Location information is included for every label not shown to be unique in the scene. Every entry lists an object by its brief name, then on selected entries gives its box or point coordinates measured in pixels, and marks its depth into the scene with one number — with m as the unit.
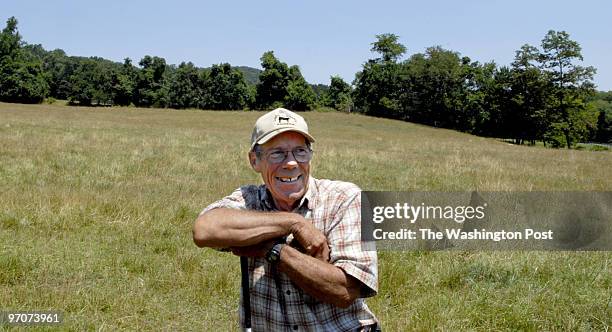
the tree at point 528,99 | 61.66
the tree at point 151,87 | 94.75
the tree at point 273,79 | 99.31
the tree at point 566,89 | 57.03
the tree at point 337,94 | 111.25
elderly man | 2.27
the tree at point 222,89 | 99.31
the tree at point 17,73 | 79.19
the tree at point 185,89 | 97.38
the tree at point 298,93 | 97.00
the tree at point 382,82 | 89.38
